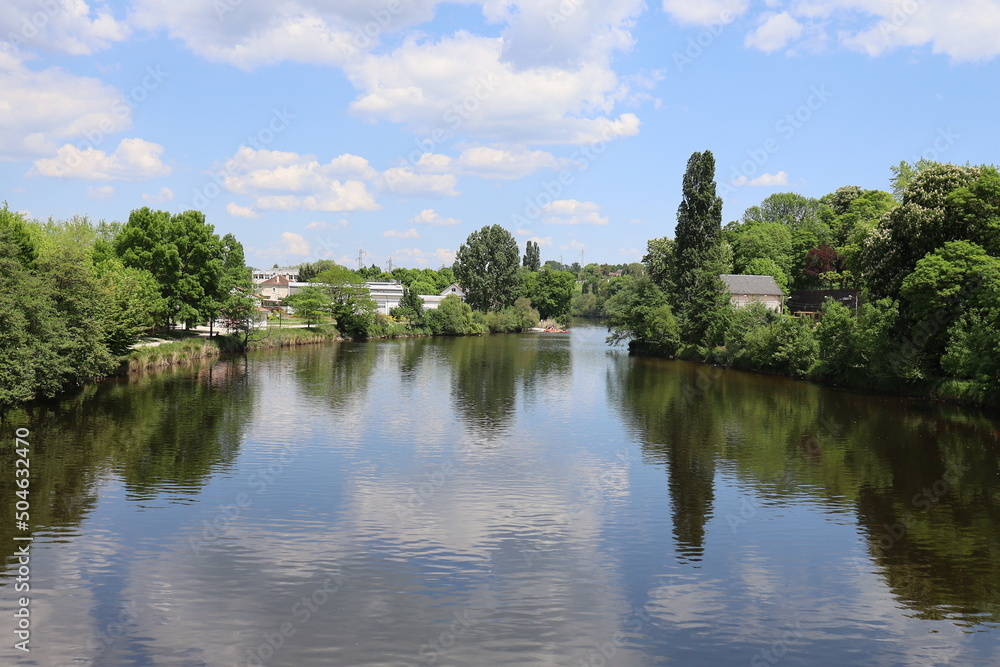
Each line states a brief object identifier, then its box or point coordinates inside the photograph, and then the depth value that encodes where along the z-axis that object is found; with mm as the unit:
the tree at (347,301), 96875
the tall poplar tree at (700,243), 71125
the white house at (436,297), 141750
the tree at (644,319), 75938
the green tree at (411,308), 110312
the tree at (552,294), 141875
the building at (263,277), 190000
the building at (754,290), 89000
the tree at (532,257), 166000
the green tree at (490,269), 126000
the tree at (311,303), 94688
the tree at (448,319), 110875
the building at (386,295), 142250
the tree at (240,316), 73562
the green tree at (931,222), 40844
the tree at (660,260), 81312
